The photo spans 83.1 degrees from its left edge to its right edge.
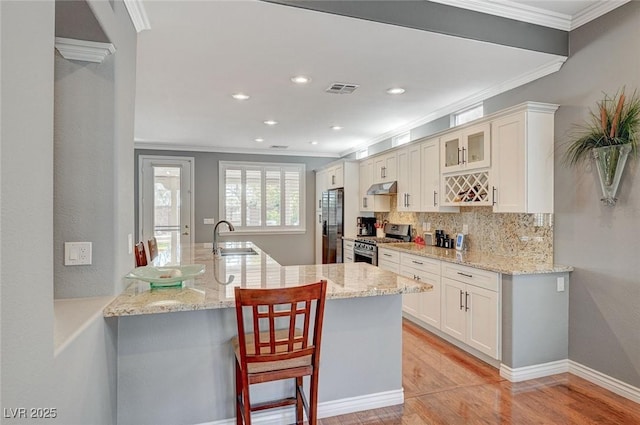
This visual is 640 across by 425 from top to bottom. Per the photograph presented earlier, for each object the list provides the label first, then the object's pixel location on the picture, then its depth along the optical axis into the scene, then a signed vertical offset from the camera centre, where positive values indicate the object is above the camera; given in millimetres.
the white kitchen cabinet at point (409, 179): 4684 +443
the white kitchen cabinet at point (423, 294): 3789 -862
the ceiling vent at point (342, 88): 3697 +1293
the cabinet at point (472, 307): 3049 -874
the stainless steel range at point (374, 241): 5123 -444
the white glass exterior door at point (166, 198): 6941 +241
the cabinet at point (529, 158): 3088 +469
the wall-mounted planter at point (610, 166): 2605 +337
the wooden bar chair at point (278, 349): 1717 -724
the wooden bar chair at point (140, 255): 2932 -369
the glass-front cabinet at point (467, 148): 3504 +662
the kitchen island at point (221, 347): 2021 -838
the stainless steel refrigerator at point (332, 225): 6430 -266
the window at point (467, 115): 4164 +1173
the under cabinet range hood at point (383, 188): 5199 +343
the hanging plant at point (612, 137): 2568 +553
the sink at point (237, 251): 3980 -460
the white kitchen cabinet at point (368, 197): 5902 +234
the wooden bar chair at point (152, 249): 3596 -403
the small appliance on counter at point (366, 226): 6340 -260
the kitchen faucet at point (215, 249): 3783 -415
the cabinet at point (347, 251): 5957 -671
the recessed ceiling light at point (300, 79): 3477 +1292
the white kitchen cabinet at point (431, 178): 4262 +414
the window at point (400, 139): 5500 +1150
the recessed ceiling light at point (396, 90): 3810 +1299
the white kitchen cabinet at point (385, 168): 5258 +665
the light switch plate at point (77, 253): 1854 -219
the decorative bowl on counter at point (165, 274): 2102 -388
